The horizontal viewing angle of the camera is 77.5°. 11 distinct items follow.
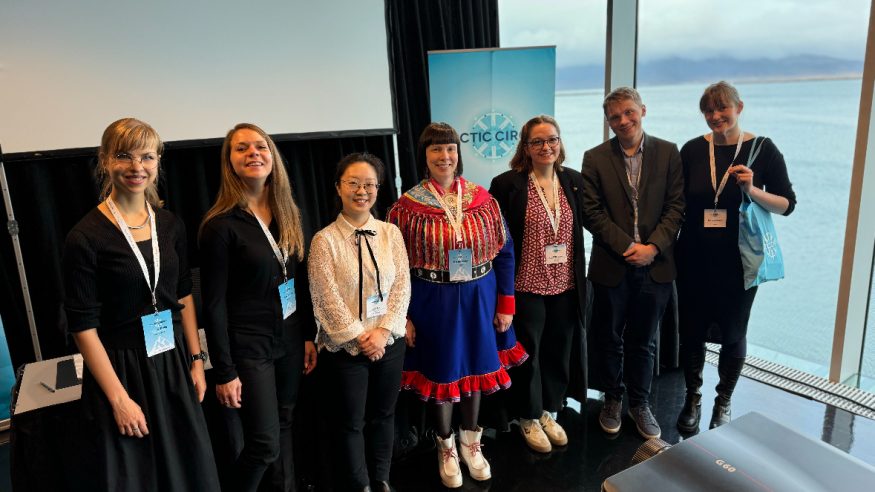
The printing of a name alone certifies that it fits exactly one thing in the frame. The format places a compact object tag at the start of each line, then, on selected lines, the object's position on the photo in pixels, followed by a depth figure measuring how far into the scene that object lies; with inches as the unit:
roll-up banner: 148.1
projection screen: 104.7
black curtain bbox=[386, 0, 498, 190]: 160.6
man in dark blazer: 97.2
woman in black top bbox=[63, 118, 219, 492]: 60.1
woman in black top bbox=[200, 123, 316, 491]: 70.8
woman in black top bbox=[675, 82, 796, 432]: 96.1
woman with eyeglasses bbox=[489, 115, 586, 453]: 94.2
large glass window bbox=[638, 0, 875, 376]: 123.9
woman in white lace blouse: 77.8
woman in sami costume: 85.8
